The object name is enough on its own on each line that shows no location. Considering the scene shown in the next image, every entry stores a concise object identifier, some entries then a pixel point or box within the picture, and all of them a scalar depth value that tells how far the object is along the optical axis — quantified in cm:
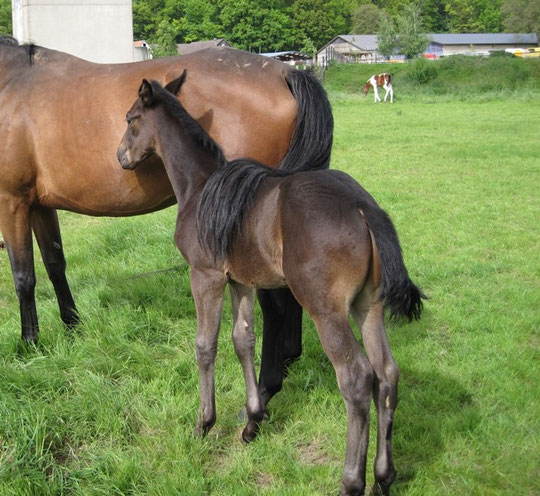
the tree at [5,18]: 5876
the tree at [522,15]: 7931
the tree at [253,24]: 8325
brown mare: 408
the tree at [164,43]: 4976
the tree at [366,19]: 9744
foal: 280
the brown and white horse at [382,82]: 3103
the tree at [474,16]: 10050
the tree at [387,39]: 6388
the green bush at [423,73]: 3688
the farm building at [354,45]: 8438
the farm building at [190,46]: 5198
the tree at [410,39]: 6125
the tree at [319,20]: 8975
